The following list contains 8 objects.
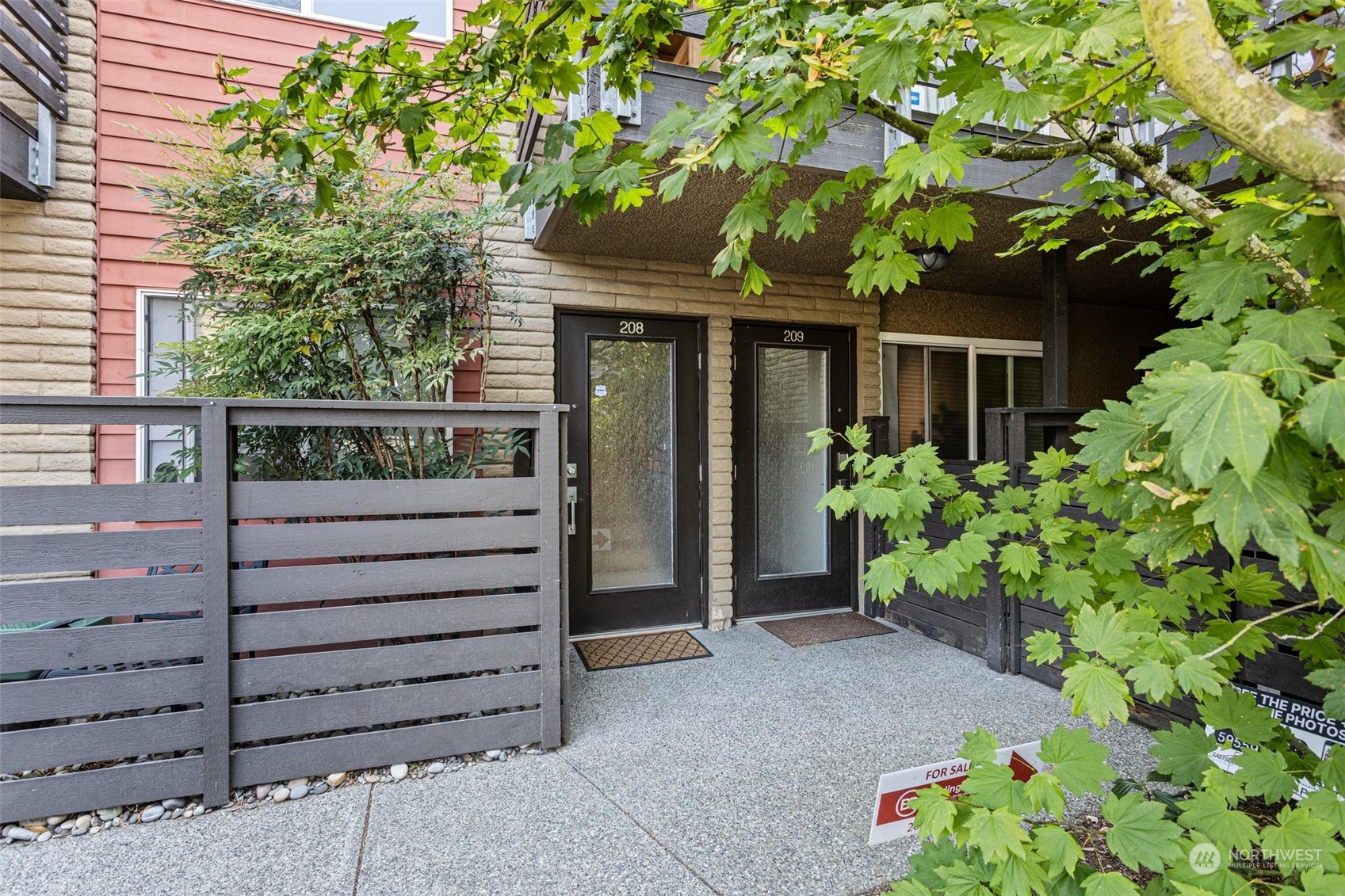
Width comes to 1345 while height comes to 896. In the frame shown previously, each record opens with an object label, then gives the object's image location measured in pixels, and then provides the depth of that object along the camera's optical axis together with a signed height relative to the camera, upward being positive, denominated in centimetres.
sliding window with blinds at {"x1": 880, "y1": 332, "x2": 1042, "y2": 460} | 470 +54
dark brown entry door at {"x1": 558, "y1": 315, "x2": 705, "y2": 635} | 385 -11
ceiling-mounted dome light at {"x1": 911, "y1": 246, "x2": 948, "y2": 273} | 370 +118
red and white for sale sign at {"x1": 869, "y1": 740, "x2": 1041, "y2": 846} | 155 -85
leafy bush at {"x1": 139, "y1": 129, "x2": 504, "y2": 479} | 260 +70
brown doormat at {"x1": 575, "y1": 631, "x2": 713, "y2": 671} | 348 -116
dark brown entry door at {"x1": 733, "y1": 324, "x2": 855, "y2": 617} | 422 -11
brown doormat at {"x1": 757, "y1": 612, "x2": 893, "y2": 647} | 386 -115
